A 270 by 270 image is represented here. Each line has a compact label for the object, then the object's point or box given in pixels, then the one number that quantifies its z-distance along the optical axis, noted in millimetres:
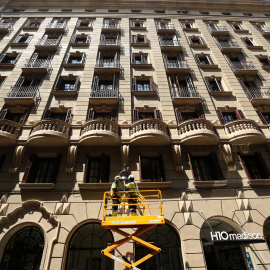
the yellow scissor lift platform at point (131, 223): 6414
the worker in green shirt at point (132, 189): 7441
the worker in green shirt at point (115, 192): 7117
